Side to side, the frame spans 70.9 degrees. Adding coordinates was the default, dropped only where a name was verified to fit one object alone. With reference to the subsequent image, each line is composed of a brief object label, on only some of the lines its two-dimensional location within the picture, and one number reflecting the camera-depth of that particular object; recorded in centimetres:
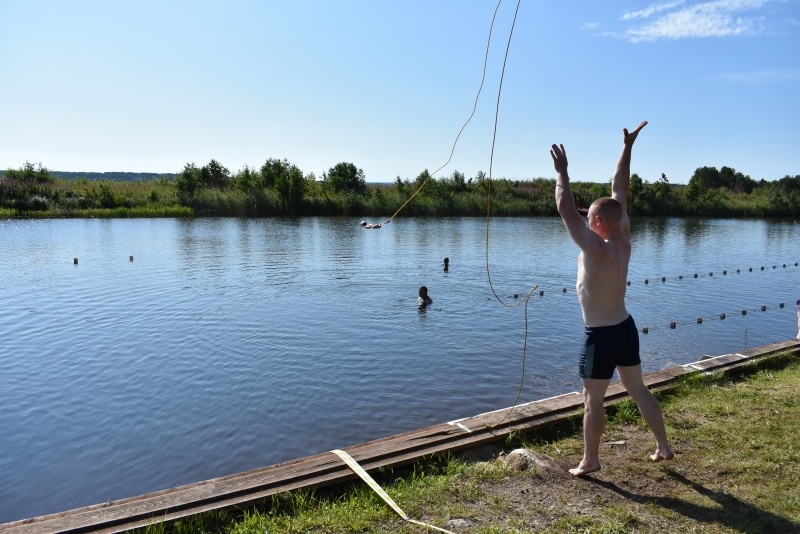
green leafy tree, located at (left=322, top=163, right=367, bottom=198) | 6594
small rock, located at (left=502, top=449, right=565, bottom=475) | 489
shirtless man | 443
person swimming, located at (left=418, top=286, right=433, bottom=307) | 1790
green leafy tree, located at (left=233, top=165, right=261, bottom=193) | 6200
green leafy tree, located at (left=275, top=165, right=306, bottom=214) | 5703
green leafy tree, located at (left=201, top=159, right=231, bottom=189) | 6838
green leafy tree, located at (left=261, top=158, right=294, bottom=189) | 6494
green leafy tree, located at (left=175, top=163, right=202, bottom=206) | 5728
